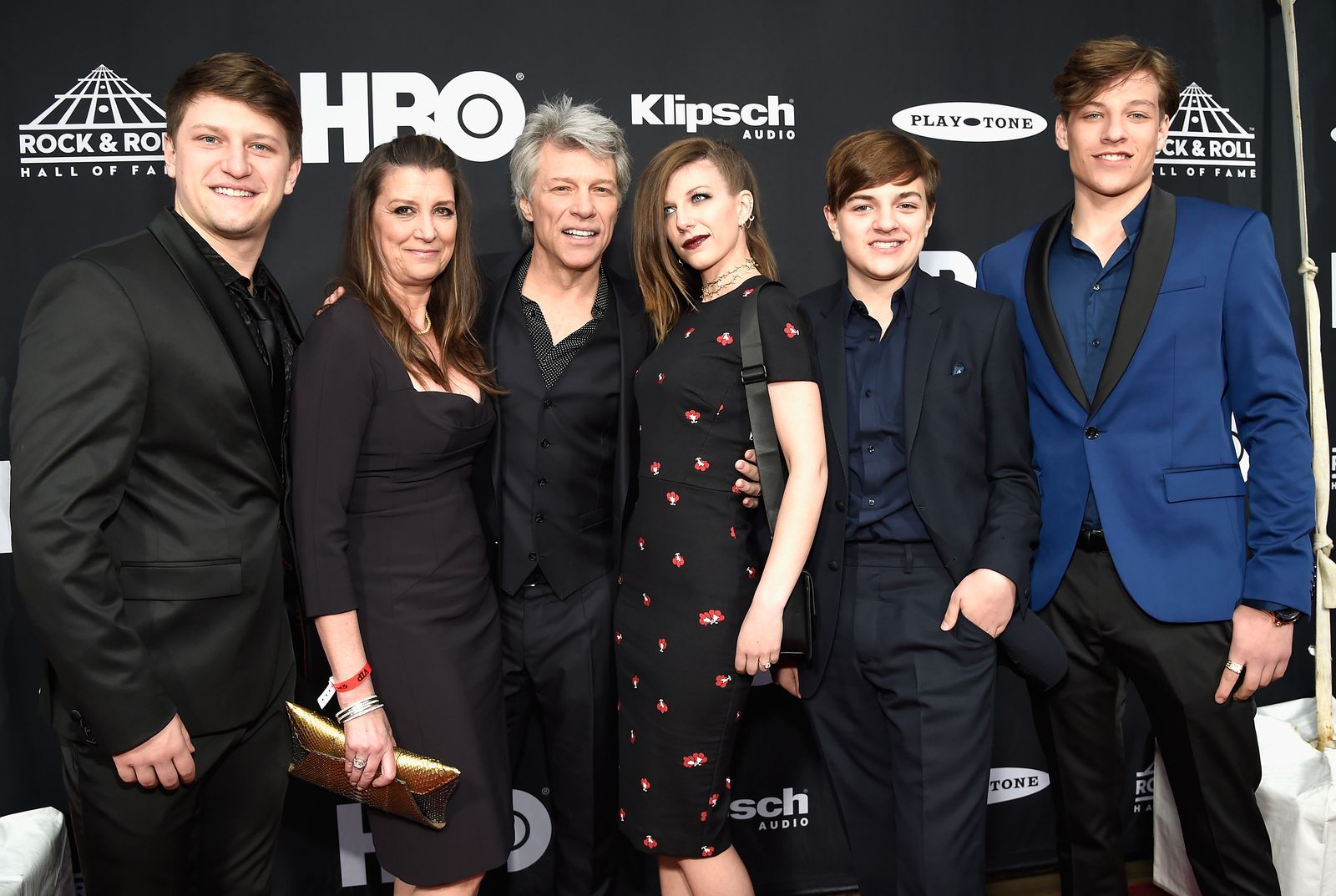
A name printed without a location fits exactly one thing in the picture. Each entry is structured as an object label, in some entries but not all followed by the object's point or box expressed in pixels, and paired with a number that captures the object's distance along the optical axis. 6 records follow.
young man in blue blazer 2.02
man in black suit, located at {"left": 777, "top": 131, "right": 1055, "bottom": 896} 2.01
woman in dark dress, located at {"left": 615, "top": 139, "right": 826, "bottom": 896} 1.93
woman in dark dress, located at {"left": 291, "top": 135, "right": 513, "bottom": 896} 1.82
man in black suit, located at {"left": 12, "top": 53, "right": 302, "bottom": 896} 1.54
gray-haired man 2.26
